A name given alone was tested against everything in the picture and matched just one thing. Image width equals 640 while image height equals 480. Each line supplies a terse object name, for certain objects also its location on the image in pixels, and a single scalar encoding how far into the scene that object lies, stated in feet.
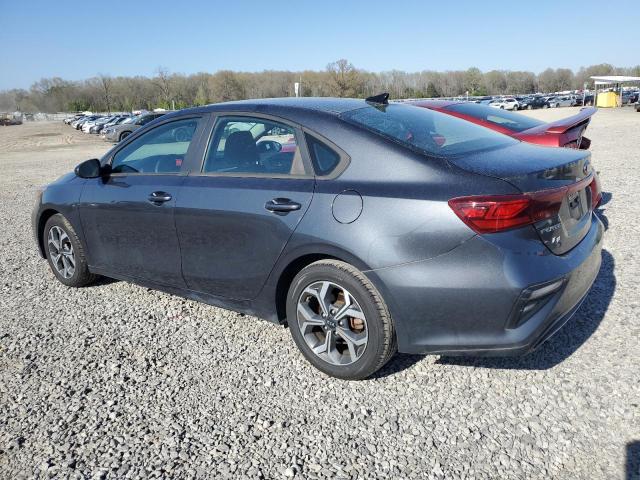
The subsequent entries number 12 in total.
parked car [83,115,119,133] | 153.58
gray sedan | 8.25
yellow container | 148.97
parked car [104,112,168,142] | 99.35
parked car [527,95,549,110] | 212.68
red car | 17.85
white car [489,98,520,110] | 196.65
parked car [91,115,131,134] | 152.83
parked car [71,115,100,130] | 181.55
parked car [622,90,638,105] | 165.65
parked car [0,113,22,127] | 257.75
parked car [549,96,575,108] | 211.82
